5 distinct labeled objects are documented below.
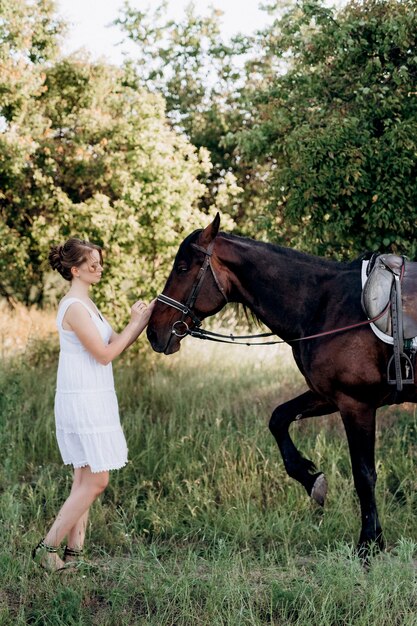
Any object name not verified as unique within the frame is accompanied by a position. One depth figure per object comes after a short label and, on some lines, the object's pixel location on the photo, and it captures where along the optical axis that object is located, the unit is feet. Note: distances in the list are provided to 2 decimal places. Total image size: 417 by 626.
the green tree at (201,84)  49.60
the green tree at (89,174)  34.78
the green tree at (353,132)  20.27
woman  14.19
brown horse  15.17
